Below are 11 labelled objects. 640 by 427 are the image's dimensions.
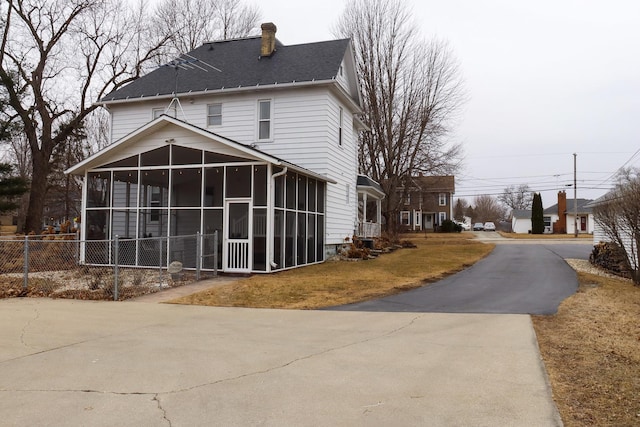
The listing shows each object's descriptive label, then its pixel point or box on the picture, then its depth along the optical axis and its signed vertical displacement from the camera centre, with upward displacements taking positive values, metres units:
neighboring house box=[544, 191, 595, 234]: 56.98 +0.80
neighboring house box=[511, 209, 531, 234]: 67.88 +0.45
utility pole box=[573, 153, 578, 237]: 50.97 +4.71
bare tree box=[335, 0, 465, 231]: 33.94 +8.06
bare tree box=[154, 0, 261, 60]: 35.25 +14.99
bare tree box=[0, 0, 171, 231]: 27.31 +7.95
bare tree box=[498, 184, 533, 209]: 96.38 +5.64
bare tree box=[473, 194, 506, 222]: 102.12 +3.22
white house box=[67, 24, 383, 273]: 14.92 +2.28
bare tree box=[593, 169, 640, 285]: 13.83 +0.21
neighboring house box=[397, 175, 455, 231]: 51.99 +1.91
